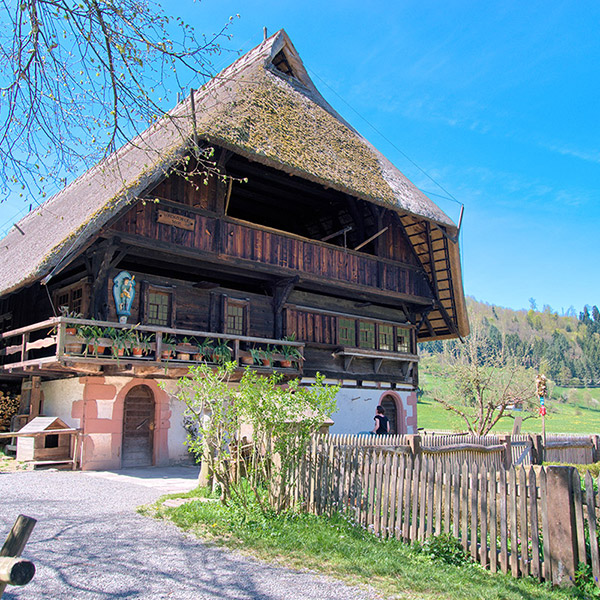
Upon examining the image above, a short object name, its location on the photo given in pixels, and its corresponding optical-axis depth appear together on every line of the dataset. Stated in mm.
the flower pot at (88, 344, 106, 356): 12559
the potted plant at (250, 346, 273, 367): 15773
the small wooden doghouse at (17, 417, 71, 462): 13188
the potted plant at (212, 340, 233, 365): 14766
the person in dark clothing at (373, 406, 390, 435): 15051
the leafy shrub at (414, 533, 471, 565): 6598
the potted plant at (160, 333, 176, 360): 13742
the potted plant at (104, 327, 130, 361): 12789
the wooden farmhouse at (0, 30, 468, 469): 13570
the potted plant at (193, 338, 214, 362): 14445
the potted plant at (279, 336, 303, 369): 16500
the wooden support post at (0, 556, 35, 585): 2732
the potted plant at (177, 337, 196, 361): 14125
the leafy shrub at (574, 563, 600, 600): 5531
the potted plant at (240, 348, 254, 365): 15430
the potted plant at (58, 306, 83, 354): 12234
